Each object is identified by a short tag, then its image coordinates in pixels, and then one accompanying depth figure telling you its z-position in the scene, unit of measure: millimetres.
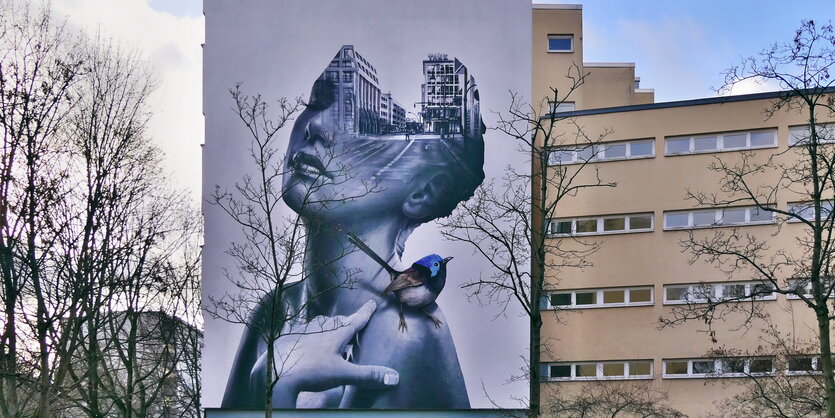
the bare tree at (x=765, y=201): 36281
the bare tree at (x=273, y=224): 39031
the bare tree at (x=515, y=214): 38875
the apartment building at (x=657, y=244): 36969
